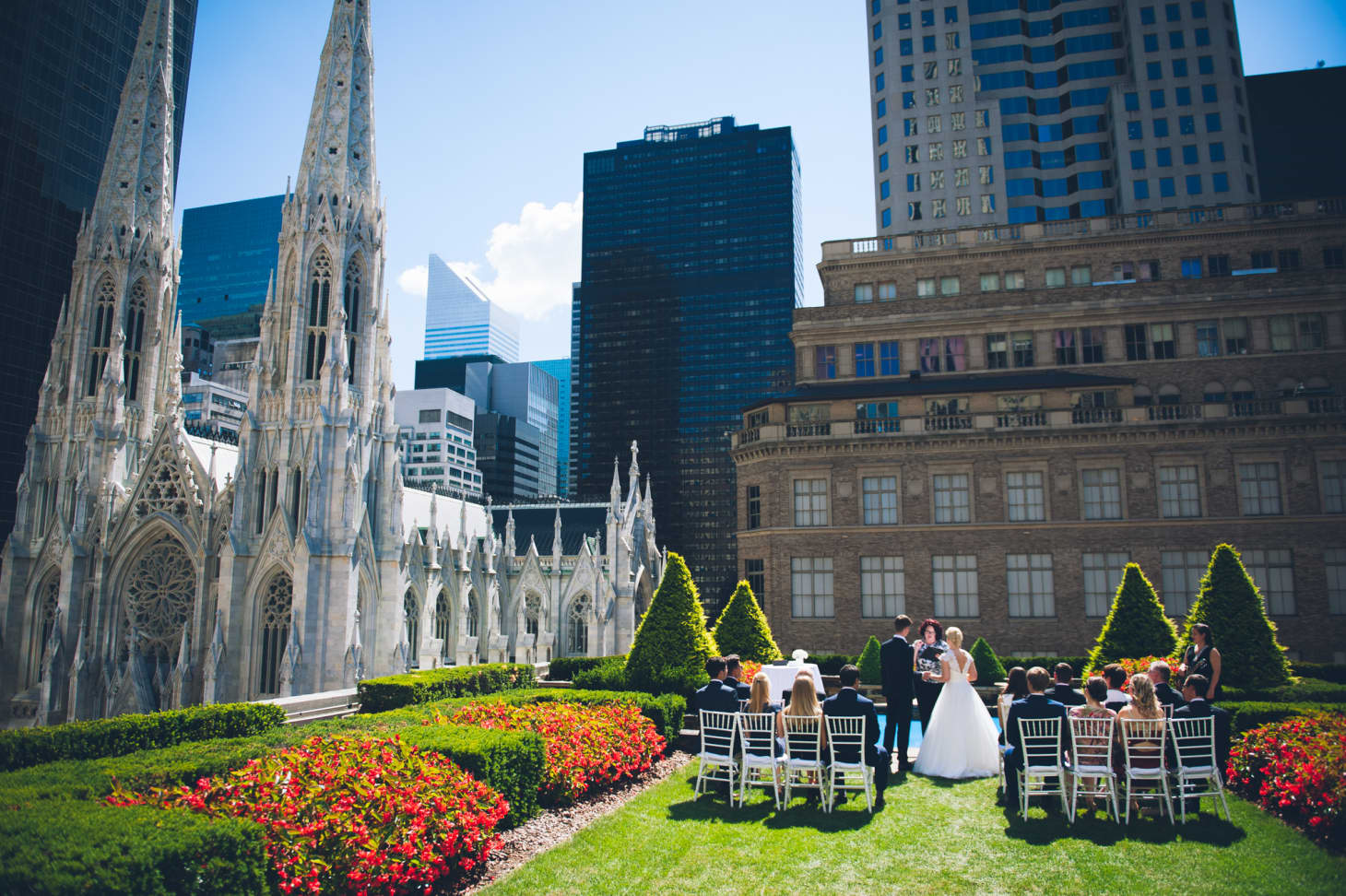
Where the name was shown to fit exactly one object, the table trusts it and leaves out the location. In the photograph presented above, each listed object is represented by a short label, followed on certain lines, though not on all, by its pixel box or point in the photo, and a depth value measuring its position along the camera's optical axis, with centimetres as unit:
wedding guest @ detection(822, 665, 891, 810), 1142
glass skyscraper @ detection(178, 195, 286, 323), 16638
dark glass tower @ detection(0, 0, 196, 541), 5722
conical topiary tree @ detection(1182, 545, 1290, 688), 1803
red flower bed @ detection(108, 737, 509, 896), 806
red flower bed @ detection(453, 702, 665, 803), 1248
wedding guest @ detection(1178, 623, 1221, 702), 1312
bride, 1343
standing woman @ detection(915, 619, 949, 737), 1432
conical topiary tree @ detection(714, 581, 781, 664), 2430
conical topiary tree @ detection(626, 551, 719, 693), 1945
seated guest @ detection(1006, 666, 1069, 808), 1118
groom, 1363
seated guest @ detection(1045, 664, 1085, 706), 1230
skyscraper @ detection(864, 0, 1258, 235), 5603
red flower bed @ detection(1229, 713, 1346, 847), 980
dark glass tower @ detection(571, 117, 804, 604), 13650
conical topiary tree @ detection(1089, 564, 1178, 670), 2266
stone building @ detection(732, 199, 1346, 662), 3381
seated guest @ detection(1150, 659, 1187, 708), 1197
